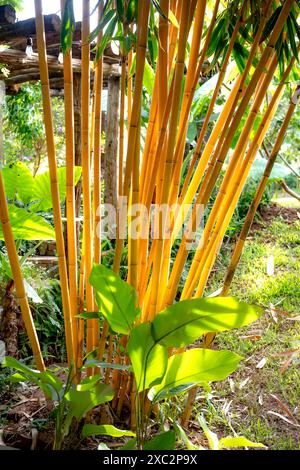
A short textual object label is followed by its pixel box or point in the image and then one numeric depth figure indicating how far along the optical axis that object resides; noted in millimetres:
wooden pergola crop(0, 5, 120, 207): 2461
